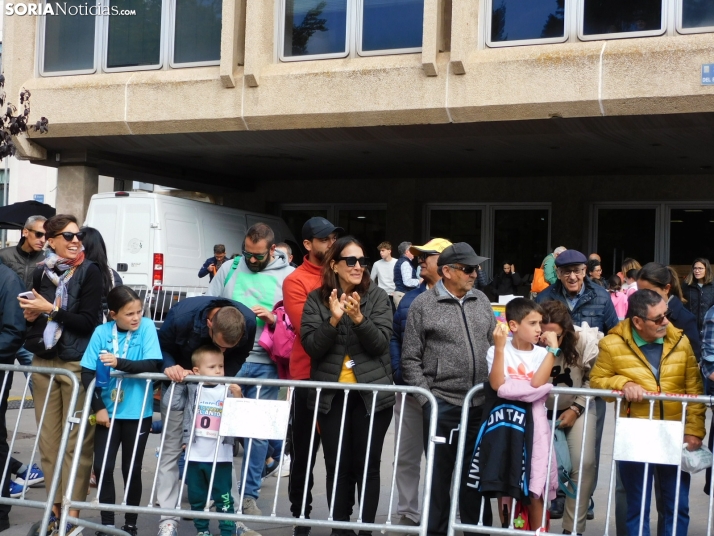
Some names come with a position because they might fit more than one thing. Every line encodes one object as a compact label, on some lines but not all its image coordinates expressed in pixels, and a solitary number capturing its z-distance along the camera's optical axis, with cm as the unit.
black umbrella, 799
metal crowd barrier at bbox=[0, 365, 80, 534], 515
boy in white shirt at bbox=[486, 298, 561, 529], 501
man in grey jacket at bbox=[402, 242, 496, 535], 545
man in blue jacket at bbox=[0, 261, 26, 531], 596
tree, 1032
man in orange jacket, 580
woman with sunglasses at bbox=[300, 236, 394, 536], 537
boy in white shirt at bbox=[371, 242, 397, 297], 1670
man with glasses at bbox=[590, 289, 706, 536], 511
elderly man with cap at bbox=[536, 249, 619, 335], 640
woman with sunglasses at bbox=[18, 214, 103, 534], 577
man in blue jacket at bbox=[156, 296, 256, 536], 546
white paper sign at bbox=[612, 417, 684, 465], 484
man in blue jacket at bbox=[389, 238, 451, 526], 607
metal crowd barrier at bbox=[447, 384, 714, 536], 475
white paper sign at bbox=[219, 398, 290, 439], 522
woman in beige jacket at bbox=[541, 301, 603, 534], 556
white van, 1619
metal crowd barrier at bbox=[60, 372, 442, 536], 486
